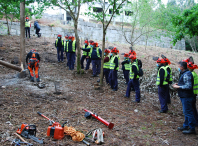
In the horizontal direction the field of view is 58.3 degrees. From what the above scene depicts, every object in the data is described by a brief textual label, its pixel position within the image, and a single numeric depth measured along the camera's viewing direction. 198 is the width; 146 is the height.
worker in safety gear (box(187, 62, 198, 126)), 4.98
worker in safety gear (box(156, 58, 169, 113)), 6.32
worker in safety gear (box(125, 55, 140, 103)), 7.14
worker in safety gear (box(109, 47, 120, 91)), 8.34
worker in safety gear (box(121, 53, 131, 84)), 8.80
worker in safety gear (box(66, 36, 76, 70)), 10.77
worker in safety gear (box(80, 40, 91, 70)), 10.38
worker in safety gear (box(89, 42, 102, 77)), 10.09
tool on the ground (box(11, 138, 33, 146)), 3.60
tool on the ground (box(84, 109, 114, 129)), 4.95
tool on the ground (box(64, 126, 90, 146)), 4.12
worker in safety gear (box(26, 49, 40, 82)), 8.64
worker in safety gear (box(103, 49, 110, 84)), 9.27
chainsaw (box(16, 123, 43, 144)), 3.95
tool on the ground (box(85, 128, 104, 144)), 4.16
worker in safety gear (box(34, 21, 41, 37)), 16.19
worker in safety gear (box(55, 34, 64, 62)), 11.70
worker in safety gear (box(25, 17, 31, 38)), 14.71
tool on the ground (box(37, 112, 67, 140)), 4.08
